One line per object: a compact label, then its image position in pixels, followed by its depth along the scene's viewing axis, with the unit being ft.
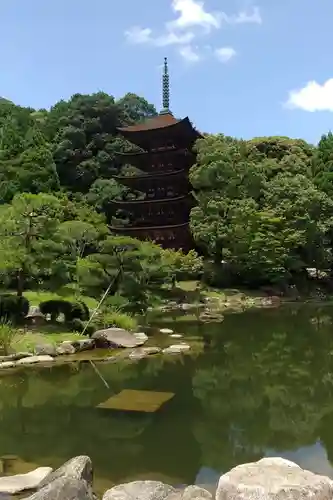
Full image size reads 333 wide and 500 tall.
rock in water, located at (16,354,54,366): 43.05
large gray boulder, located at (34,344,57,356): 45.62
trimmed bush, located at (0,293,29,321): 53.31
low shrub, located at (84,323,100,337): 52.49
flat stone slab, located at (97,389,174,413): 32.51
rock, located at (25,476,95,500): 17.19
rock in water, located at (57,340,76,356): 46.44
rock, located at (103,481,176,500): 18.13
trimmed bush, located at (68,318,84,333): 52.44
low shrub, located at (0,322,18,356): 43.90
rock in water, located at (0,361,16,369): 41.98
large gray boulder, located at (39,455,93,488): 18.24
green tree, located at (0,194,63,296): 52.54
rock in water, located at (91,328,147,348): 50.03
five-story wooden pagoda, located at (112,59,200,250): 108.17
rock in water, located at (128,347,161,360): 46.57
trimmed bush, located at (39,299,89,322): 53.88
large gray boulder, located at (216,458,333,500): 15.26
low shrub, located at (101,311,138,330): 55.47
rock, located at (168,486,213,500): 17.56
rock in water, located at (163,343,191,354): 49.10
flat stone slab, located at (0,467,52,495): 20.56
